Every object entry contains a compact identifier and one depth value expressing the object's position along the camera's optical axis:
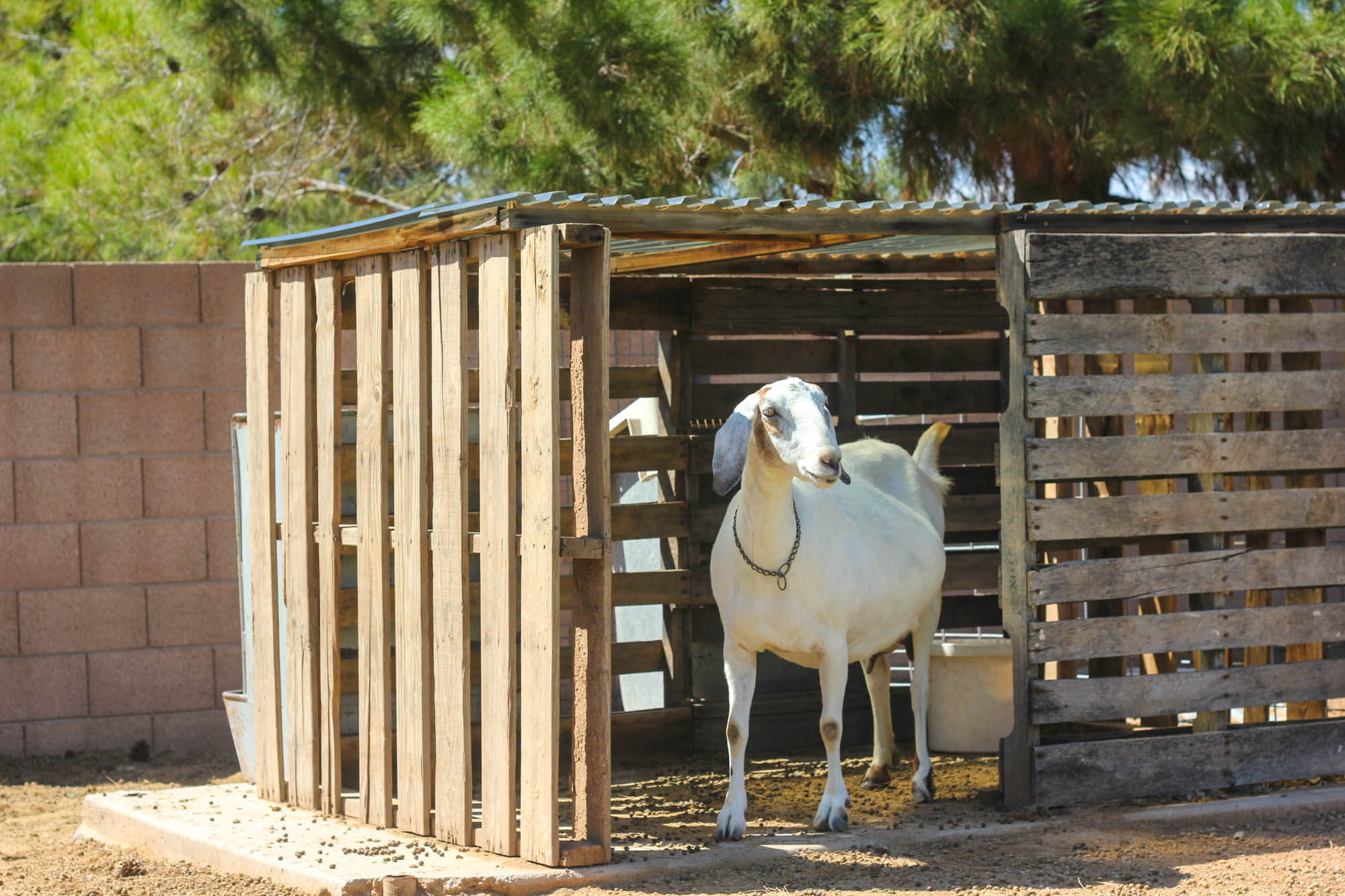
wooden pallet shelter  10.64
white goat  11.00
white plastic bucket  14.56
